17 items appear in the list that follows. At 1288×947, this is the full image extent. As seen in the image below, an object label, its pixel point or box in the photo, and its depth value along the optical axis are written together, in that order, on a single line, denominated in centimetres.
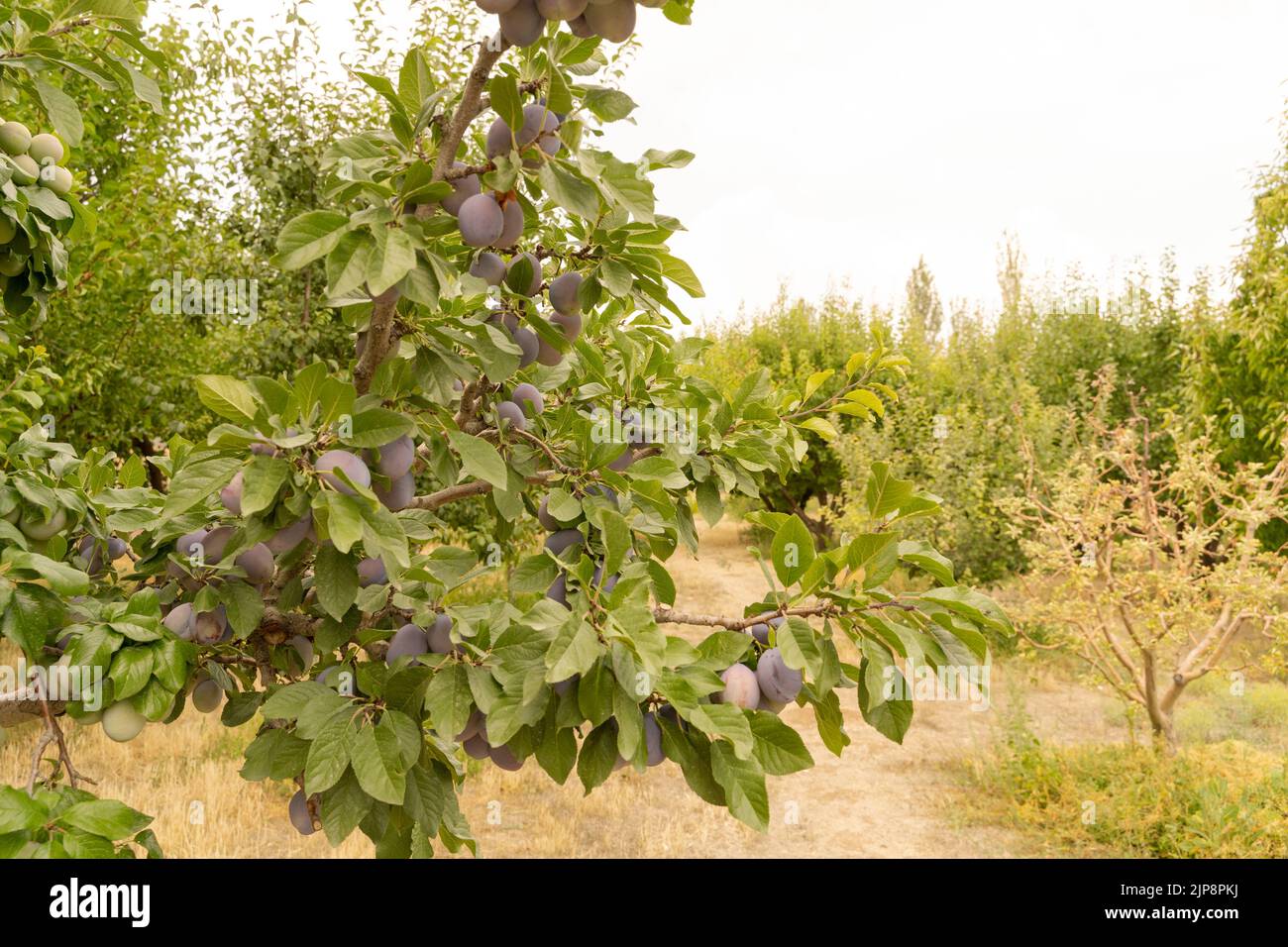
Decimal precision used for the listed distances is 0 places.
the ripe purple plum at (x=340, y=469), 108
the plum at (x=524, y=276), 145
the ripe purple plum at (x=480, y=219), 118
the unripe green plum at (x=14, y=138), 155
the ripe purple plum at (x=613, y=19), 99
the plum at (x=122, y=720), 127
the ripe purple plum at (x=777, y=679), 121
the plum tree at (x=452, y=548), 109
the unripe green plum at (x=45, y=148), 162
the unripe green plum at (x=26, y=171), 144
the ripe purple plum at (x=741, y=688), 120
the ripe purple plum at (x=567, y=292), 143
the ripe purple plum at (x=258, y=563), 139
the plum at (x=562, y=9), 97
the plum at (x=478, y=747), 135
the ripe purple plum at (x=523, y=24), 101
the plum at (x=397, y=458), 124
